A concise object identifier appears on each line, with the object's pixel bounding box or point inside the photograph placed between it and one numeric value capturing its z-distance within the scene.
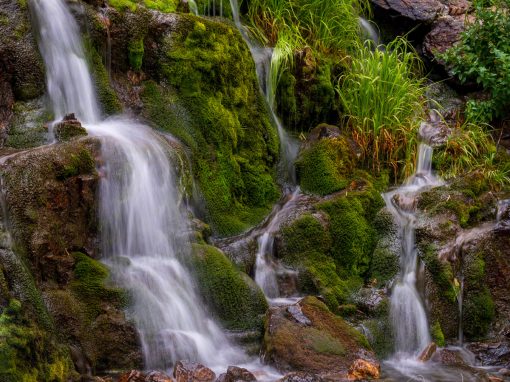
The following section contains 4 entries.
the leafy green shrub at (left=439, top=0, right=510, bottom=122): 8.88
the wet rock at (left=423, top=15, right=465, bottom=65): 10.13
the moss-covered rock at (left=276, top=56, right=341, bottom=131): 7.97
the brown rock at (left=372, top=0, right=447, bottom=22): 10.44
